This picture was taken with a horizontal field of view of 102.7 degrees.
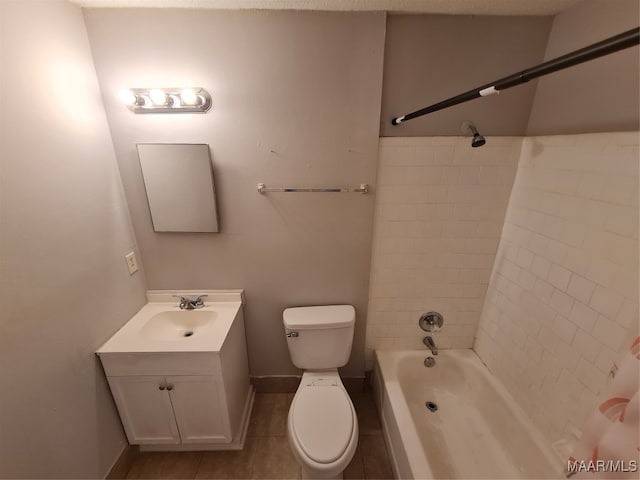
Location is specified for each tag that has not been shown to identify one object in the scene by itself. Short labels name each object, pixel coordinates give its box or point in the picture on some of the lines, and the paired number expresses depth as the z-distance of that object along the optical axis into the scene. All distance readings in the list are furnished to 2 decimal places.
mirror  1.31
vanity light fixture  1.18
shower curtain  0.64
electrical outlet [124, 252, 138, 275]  1.41
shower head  1.26
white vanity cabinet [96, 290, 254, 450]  1.24
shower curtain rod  0.50
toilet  1.14
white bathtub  1.22
